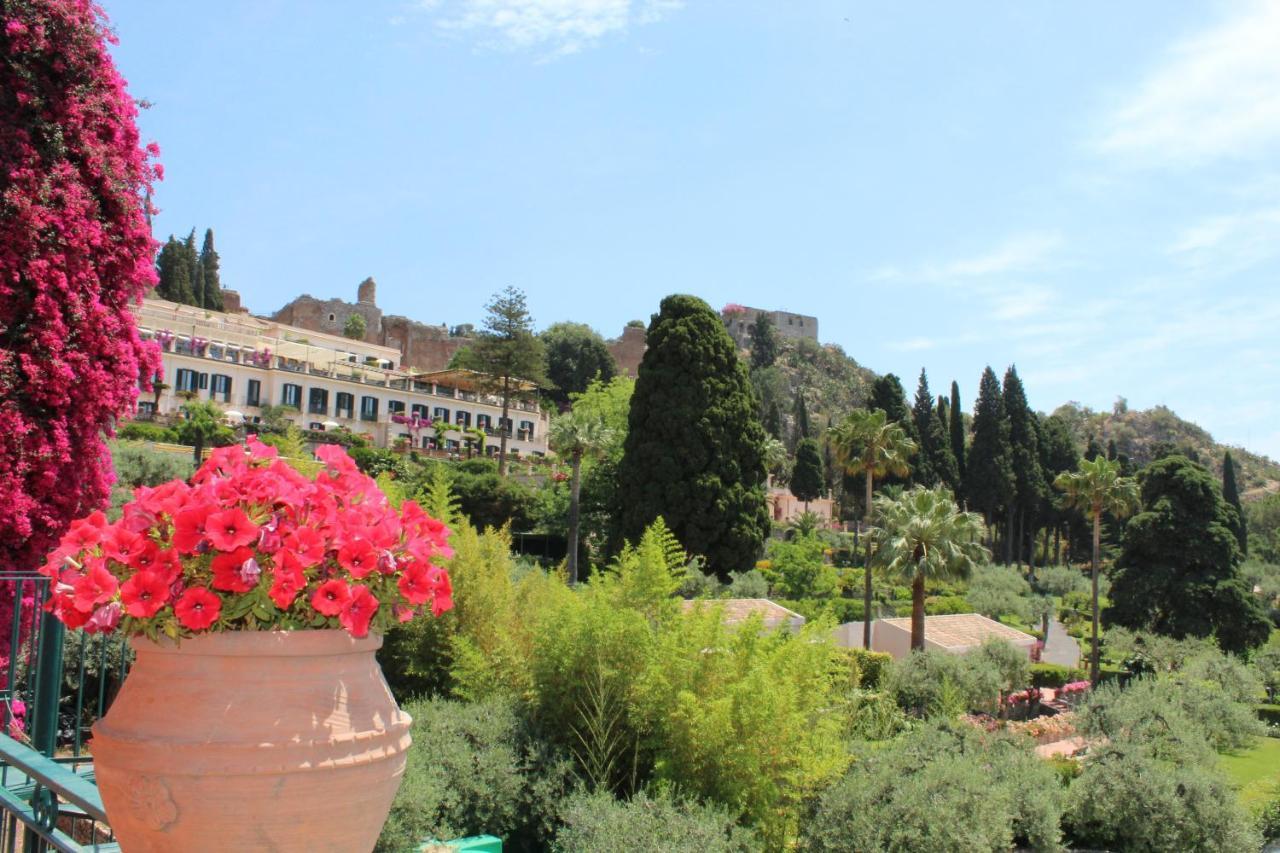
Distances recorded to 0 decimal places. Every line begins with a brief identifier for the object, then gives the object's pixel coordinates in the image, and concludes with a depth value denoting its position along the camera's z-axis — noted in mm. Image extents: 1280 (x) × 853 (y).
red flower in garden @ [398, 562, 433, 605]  2702
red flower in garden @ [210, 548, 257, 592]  2443
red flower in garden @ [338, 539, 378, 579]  2568
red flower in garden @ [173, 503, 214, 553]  2479
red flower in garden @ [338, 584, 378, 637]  2475
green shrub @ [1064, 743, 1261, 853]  11906
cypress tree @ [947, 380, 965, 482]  62125
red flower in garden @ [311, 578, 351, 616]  2438
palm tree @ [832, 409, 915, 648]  36344
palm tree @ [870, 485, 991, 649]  28047
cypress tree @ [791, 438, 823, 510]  64438
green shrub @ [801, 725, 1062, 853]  8242
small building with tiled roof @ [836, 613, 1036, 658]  29891
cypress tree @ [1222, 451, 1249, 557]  63166
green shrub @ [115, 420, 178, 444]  35906
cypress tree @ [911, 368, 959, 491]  57500
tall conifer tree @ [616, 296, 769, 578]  31828
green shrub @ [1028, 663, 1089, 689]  31297
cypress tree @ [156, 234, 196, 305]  65812
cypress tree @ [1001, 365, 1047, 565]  57594
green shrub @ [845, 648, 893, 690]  23266
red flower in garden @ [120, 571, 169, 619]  2404
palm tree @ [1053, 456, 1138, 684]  36250
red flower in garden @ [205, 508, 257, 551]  2445
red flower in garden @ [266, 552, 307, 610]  2404
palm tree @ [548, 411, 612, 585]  34125
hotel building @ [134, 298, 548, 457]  47031
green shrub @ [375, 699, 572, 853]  6781
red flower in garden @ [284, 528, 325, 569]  2510
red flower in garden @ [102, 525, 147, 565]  2504
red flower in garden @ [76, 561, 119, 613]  2471
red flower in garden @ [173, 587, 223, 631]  2387
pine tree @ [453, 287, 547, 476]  51719
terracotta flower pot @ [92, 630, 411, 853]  2322
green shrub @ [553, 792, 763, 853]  6164
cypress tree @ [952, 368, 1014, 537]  56312
